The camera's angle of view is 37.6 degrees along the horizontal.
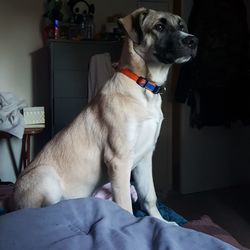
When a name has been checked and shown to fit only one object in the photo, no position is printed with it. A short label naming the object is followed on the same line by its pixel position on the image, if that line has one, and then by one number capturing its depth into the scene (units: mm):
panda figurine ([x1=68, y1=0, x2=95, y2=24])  3170
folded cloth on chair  2852
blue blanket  823
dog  1358
